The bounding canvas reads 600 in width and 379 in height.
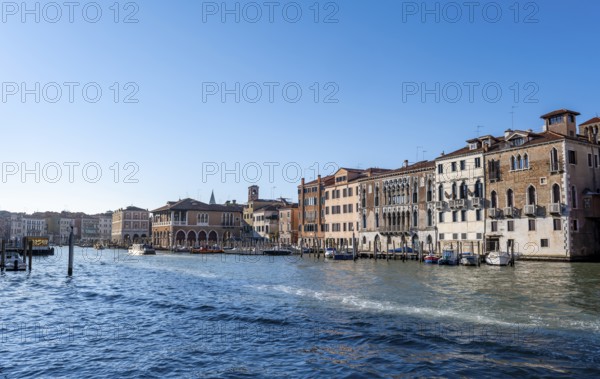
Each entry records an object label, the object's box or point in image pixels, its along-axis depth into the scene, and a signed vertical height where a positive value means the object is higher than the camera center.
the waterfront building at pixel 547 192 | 41.62 +3.17
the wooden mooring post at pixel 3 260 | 37.33 -1.73
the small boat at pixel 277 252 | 69.38 -2.41
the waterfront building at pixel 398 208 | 54.88 +2.66
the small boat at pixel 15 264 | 38.59 -2.05
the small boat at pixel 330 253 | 55.16 -2.07
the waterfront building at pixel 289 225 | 84.25 +1.30
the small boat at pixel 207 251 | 78.96 -2.50
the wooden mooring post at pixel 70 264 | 34.66 -1.87
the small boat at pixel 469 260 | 41.06 -2.18
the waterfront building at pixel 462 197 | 48.50 +3.30
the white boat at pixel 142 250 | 79.88 -2.30
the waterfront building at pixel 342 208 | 66.56 +3.22
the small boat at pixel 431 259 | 44.58 -2.26
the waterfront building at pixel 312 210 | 73.50 +3.21
